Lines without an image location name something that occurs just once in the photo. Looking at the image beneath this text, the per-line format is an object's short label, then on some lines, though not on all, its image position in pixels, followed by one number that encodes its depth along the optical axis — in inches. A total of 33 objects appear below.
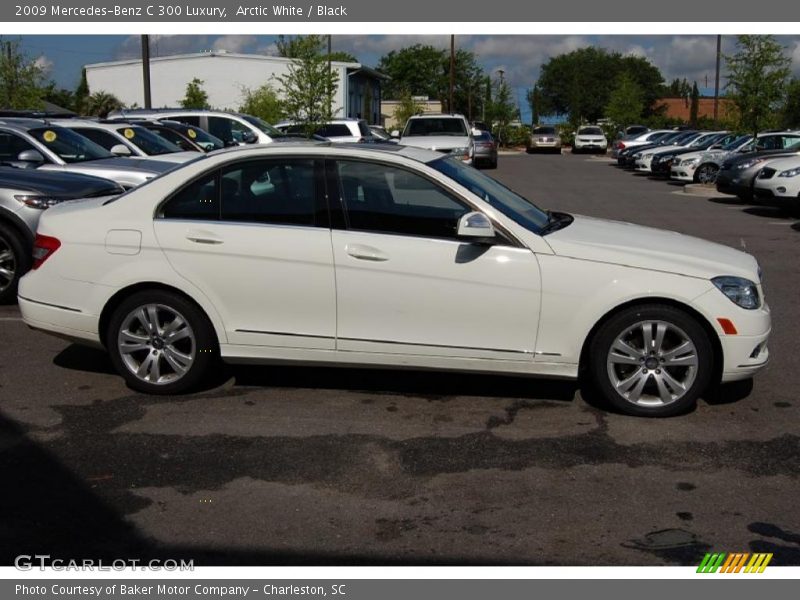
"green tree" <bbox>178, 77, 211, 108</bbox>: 1477.6
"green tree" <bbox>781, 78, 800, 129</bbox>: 1517.5
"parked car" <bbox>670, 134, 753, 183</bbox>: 1020.5
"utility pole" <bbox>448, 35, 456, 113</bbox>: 1951.3
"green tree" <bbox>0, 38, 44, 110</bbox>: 1283.2
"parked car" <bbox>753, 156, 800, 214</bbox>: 657.6
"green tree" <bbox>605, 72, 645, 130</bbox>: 2429.9
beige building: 3047.2
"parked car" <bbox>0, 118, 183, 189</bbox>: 463.5
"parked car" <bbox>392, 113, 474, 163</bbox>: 888.9
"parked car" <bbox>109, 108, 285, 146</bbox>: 790.2
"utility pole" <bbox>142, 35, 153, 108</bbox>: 992.3
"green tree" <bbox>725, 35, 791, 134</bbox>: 1085.8
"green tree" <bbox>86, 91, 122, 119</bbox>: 1783.5
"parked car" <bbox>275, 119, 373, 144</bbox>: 1013.2
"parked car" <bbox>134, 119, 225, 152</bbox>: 665.0
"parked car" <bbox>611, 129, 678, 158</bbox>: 1561.3
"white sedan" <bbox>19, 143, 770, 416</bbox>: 225.1
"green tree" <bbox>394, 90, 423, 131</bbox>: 2178.9
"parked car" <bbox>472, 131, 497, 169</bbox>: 1370.6
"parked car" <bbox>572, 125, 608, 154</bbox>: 2082.9
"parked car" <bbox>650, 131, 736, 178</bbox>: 1136.2
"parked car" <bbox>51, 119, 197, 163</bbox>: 568.4
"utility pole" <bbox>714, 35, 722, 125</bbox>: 1845.5
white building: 2102.6
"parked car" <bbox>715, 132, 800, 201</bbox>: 774.5
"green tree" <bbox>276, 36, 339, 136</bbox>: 1032.2
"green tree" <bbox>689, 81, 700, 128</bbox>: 2559.1
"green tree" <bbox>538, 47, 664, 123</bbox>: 3811.5
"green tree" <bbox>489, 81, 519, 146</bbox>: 2691.9
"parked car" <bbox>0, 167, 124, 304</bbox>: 346.3
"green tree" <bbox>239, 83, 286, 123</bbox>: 1412.4
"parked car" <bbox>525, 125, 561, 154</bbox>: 2092.8
